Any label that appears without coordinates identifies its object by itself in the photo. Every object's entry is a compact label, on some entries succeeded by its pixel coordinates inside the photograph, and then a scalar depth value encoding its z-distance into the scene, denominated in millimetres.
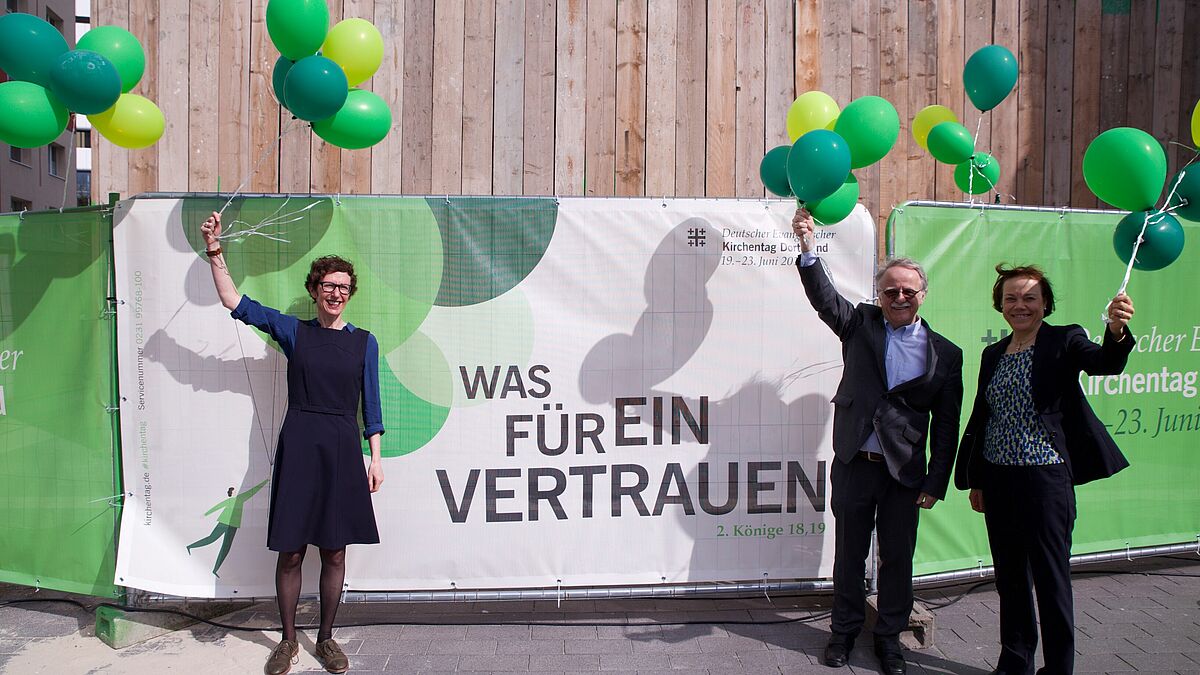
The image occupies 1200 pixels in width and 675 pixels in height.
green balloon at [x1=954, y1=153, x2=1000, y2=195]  4457
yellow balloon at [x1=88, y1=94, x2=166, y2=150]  3582
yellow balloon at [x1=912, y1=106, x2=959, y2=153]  4453
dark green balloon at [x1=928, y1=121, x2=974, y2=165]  4250
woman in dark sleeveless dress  3477
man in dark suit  3477
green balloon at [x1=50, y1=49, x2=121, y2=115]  3219
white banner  3859
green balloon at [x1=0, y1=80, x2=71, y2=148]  3299
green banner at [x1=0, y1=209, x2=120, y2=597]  3912
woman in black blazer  3203
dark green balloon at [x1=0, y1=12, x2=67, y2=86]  3322
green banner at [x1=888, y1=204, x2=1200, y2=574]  4145
